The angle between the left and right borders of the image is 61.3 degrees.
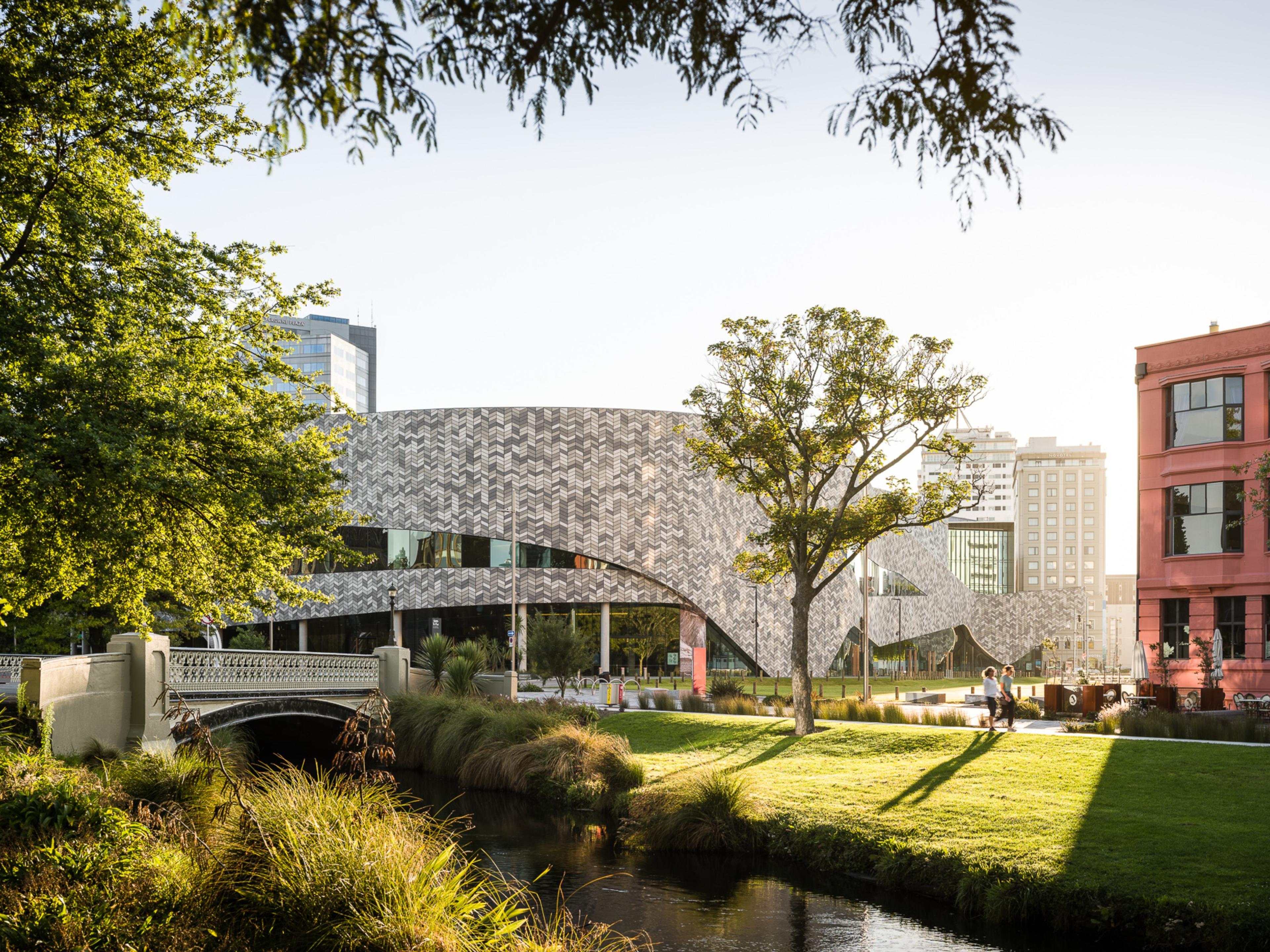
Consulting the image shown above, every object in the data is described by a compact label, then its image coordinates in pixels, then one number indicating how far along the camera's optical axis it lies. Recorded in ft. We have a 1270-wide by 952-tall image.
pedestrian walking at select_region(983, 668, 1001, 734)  81.66
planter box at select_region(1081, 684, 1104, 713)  94.07
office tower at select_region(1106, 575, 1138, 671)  559.79
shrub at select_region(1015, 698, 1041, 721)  100.99
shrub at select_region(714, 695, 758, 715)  109.91
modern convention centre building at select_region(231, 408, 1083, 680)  221.25
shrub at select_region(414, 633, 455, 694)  122.42
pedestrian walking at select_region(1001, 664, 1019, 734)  82.12
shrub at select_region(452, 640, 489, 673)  122.72
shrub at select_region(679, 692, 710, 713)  113.60
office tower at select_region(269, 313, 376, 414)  553.64
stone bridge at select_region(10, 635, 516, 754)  64.39
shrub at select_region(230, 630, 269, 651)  201.77
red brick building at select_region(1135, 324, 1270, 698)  102.58
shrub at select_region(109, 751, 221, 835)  47.29
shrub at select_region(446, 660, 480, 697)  114.83
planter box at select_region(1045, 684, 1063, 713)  100.12
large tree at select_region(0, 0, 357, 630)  38.37
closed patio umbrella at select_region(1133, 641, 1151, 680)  96.32
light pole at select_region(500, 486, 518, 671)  146.10
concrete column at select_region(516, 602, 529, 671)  201.57
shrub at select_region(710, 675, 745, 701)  130.00
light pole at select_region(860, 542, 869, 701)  120.98
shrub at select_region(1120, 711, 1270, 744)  73.41
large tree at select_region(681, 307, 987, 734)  86.69
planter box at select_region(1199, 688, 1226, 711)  91.97
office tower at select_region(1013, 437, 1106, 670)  335.06
